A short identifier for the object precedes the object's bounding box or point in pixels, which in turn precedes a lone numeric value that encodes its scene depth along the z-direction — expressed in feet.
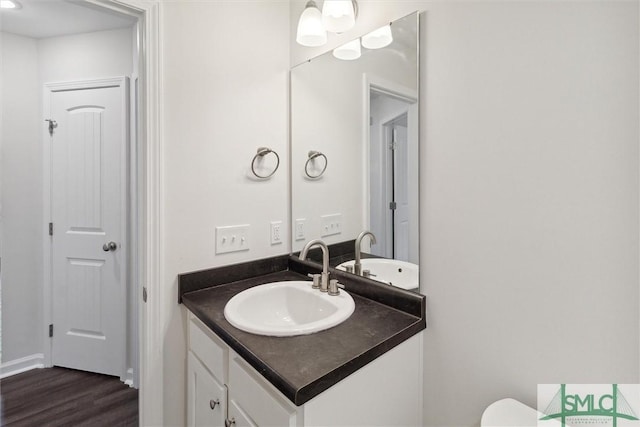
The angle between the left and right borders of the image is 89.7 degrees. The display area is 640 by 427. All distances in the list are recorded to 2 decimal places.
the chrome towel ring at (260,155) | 5.23
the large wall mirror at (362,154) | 3.95
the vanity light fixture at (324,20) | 4.25
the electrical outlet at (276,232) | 5.52
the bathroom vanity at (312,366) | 2.70
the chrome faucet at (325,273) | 4.36
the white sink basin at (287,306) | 3.76
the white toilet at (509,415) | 2.78
